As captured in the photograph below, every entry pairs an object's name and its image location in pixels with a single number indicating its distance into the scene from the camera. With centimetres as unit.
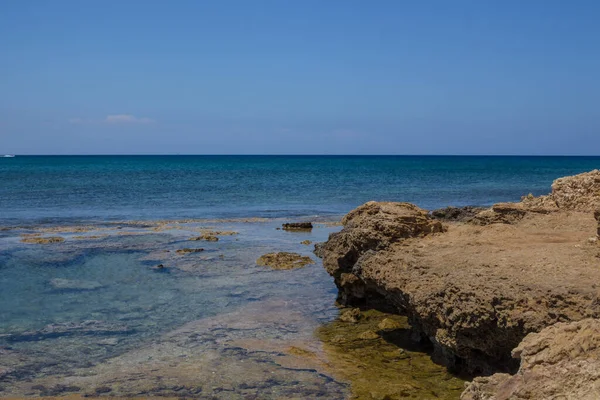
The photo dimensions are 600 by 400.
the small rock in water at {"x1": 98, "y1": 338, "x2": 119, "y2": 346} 1130
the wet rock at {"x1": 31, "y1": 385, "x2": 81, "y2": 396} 906
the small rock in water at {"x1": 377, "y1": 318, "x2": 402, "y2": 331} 1186
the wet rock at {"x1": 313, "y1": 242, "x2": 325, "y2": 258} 1584
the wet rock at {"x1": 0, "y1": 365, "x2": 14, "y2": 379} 979
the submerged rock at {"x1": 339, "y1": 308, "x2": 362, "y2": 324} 1262
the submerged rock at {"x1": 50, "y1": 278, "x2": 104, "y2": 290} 1584
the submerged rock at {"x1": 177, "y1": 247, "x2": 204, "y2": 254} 2080
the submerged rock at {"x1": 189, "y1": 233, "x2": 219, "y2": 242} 2345
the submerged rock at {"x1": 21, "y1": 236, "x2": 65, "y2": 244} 2297
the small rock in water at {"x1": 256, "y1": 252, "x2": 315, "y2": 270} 1812
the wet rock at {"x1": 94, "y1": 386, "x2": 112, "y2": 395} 903
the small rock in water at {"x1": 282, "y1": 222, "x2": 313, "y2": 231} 2678
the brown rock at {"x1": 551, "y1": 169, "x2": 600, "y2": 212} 1383
